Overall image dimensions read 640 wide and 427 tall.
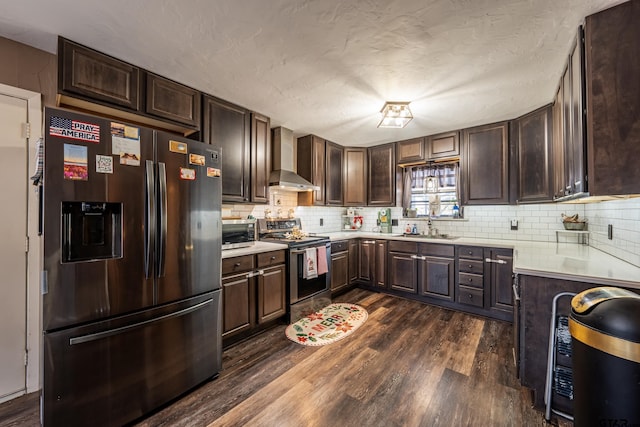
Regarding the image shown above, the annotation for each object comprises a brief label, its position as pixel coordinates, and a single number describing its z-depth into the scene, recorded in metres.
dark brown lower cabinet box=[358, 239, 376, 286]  4.03
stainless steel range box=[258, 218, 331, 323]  2.92
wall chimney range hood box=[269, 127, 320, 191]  3.29
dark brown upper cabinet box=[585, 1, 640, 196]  1.33
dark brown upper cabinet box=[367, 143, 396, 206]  4.20
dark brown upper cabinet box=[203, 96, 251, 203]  2.51
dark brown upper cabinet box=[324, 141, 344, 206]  4.11
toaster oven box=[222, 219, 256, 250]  2.53
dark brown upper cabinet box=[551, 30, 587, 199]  1.51
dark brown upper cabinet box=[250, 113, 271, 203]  2.92
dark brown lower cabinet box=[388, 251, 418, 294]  3.61
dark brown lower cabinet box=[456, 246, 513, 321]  2.93
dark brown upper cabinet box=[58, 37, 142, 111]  1.67
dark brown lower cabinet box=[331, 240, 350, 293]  3.67
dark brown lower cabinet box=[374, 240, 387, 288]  3.90
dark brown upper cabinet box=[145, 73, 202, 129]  2.09
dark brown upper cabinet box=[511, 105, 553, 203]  2.73
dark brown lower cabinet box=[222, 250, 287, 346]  2.31
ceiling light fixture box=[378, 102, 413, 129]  2.64
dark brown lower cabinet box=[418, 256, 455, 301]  3.32
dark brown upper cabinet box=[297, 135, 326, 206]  3.86
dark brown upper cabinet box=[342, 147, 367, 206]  4.44
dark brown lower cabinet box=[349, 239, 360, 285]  4.01
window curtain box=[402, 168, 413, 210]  4.16
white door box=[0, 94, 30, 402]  1.71
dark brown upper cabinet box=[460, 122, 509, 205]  3.22
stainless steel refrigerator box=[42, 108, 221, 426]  1.32
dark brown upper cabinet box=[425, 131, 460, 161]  3.57
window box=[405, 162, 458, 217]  3.84
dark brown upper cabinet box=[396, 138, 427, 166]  3.87
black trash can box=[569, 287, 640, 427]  0.93
